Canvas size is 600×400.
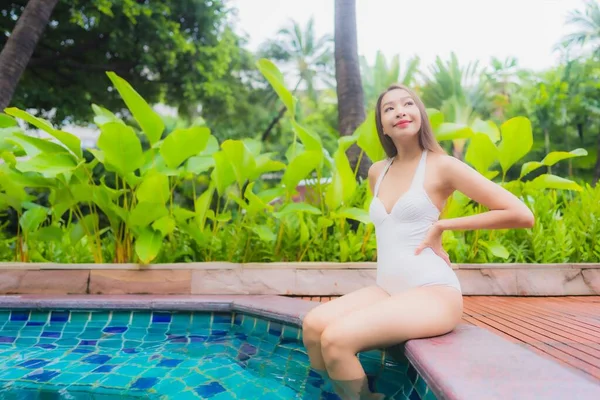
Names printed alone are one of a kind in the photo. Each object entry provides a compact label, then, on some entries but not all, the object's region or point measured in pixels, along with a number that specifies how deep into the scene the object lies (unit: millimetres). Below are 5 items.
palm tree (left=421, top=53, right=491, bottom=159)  20906
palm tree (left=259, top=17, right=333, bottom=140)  21594
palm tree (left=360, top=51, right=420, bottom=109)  19172
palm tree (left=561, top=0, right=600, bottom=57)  19125
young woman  1223
